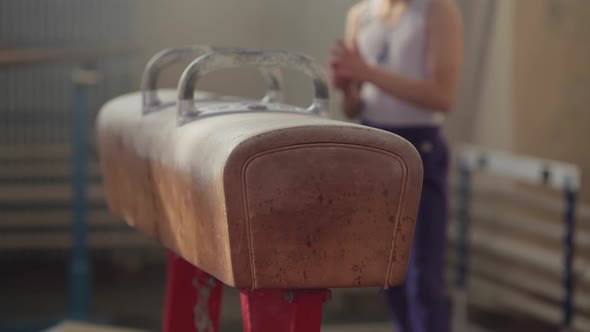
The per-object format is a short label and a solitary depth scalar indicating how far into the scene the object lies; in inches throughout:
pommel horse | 99.1
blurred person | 149.9
